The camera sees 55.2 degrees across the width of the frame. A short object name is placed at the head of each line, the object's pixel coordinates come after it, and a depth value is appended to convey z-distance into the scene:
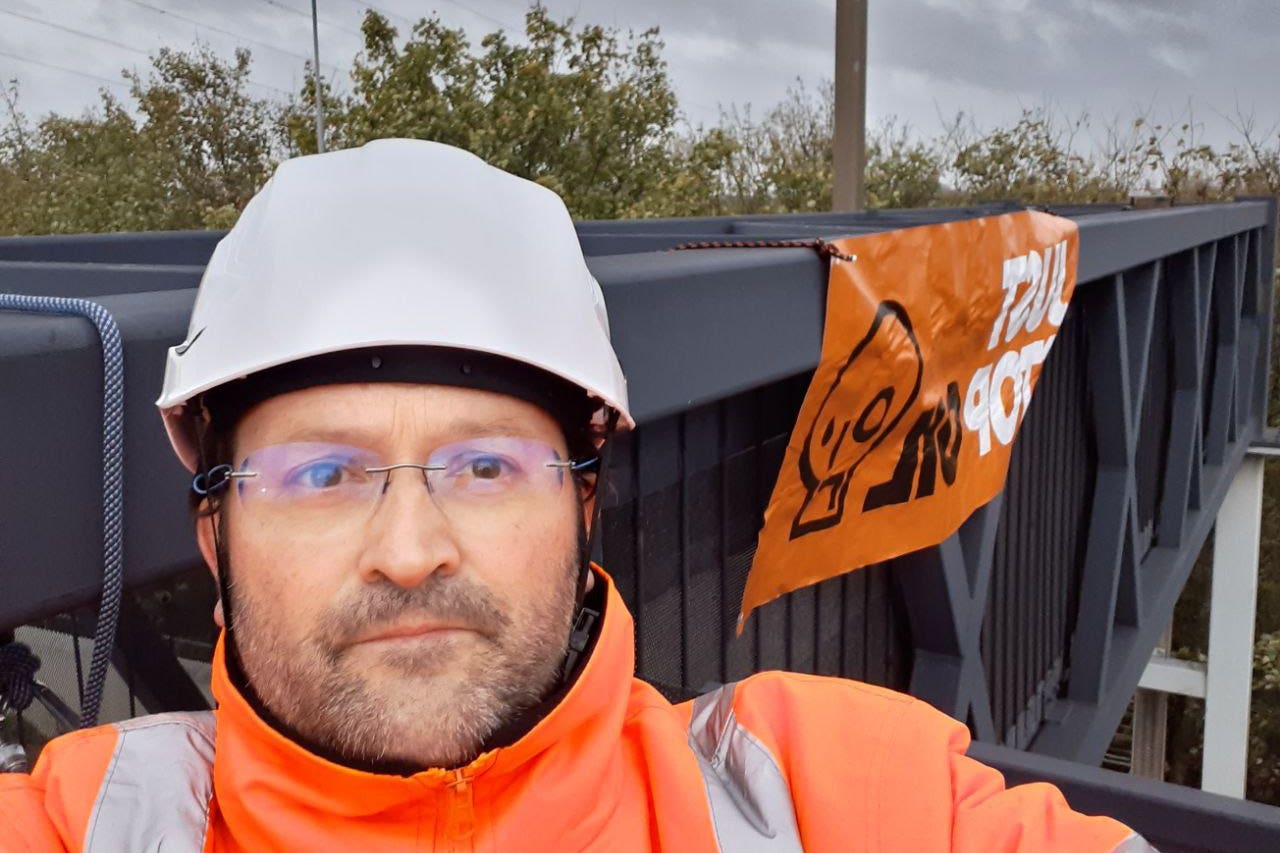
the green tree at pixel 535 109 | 14.13
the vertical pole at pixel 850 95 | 6.91
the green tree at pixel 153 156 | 16.75
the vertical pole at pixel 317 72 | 12.00
